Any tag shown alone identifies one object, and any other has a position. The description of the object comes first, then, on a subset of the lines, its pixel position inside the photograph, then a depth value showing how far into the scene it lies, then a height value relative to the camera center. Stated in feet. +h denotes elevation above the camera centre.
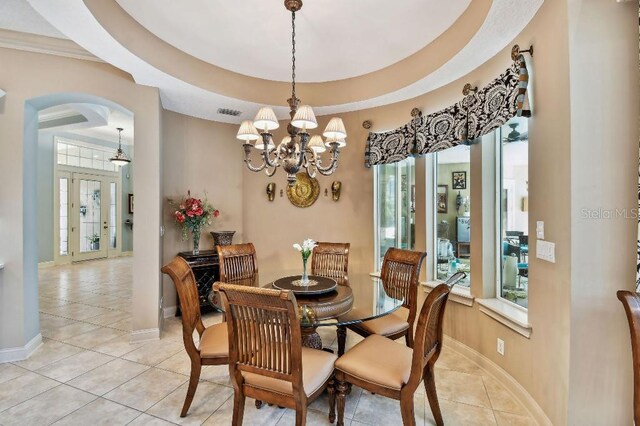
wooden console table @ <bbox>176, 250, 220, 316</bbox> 12.96 -2.38
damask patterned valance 7.01 +2.68
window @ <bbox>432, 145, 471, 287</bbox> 10.43 +0.01
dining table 6.37 -2.11
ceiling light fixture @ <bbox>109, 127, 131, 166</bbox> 22.99 +4.17
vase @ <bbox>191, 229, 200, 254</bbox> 13.37 -1.10
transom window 25.68 +5.14
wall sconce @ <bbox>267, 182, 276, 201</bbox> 14.79 +1.12
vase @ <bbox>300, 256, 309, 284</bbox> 8.25 -1.70
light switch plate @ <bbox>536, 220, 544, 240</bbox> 6.56 -0.38
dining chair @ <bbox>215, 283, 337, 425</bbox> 5.14 -2.41
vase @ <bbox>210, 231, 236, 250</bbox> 13.66 -1.04
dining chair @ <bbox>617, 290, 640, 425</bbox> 4.26 -1.71
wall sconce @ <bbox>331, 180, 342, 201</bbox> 13.73 +1.08
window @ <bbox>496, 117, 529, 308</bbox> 8.27 +0.06
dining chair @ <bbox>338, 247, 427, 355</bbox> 8.20 -2.27
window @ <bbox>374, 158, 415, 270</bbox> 12.71 +0.29
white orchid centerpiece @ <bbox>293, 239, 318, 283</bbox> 8.07 -0.96
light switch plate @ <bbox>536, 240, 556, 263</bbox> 6.14 -0.80
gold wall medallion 14.23 +1.03
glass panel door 26.68 -0.35
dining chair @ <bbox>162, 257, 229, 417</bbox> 6.70 -2.92
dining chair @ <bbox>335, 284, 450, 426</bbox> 5.41 -2.98
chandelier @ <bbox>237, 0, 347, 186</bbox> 7.56 +2.08
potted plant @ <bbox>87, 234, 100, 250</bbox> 27.94 -2.51
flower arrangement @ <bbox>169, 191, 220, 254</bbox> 12.98 -0.05
